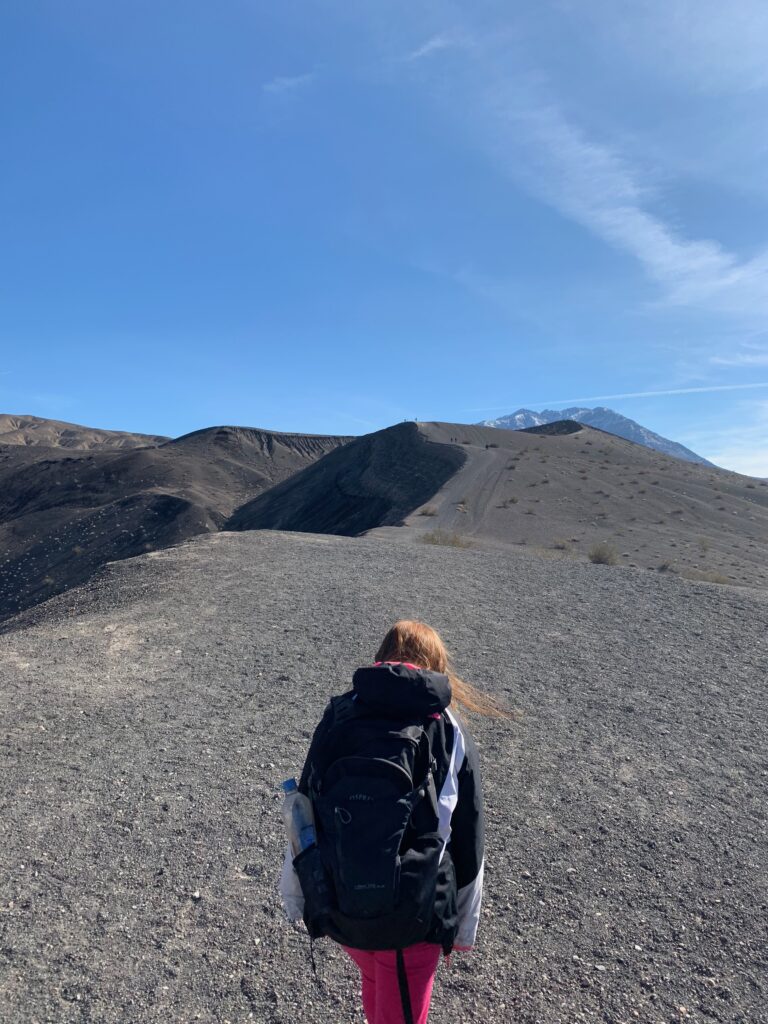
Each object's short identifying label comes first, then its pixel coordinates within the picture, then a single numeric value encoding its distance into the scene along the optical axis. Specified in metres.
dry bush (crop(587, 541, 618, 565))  20.83
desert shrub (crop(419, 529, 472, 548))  21.39
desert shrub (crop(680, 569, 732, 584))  19.09
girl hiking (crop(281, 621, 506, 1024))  2.18
